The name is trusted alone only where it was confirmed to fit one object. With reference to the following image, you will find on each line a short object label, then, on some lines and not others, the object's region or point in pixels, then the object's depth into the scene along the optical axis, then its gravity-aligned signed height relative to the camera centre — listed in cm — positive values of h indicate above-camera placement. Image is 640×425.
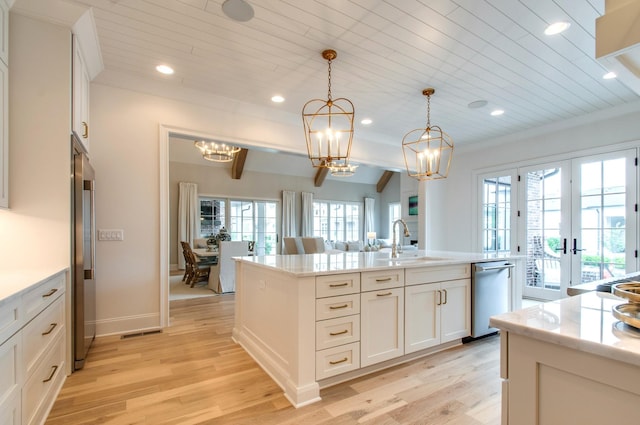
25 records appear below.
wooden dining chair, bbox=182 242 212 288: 607 -109
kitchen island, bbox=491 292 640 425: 77 -42
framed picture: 830 +17
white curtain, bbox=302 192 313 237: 1042 -7
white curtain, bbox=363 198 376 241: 1184 -15
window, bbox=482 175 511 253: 546 -3
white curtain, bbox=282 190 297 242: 1010 -4
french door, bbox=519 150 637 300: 411 -12
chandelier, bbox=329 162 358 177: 896 +117
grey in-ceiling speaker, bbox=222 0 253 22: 223 +151
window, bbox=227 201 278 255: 956 -37
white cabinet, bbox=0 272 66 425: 141 -77
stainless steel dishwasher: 310 -84
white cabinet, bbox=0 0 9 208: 209 +73
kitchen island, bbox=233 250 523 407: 212 -81
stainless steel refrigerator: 243 -37
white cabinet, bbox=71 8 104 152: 248 +136
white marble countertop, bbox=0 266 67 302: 149 -40
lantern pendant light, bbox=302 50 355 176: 293 +144
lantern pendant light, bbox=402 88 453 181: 348 +102
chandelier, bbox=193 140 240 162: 648 +136
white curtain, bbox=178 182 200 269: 868 -7
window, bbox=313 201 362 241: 1102 -30
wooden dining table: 579 -80
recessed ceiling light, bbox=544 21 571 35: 242 +148
